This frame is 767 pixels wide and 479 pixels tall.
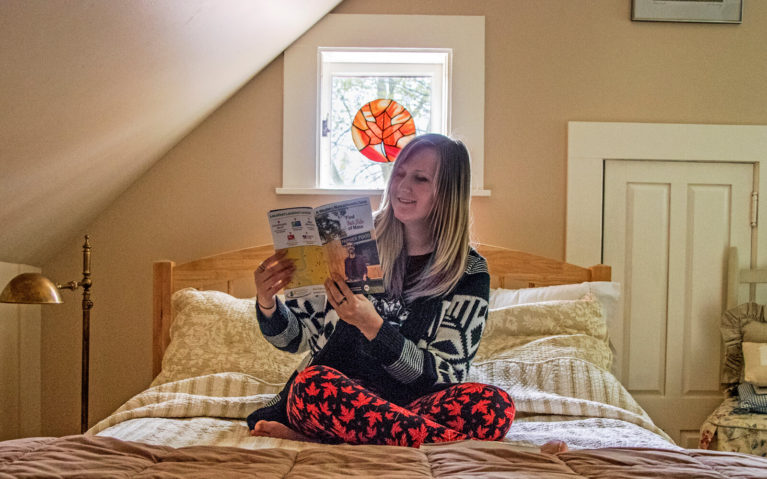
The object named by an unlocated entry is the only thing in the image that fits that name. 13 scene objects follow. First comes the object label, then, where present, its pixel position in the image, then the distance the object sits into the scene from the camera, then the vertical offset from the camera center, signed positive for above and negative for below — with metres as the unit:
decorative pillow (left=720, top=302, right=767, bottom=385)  2.64 -0.36
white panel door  2.83 -0.14
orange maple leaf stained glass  2.85 +0.35
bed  1.22 -0.39
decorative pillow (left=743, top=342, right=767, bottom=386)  2.50 -0.44
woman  1.51 -0.25
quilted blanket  1.17 -0.39
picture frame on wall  2.84 +0.81
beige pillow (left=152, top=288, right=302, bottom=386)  2.23 -0.38
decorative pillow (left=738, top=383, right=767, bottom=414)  2.50 -0.56
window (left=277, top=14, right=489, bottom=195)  2.81 +0.57
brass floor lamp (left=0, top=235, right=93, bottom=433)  2.09 -0.20
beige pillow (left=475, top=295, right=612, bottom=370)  2.21 -0.32
